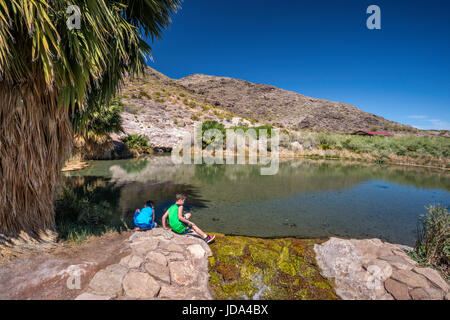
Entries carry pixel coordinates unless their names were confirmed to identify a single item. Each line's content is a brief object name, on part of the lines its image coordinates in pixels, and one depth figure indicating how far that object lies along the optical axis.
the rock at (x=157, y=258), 3.14
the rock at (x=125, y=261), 3.07
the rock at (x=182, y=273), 2.96
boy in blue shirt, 4.56
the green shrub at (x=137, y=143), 20.16
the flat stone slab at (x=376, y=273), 2.99
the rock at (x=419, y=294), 2.82
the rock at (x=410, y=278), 3.03
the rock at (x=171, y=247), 3.52
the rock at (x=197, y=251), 3.57
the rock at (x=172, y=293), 2.63
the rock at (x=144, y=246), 3.36
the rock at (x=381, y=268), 3.31
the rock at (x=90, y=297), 2.40
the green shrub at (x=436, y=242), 3.70
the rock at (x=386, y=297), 2.95
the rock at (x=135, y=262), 3.02
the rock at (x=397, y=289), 2.91
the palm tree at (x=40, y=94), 2.69
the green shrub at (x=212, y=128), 23.73
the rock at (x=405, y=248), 4.37
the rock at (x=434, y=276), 3.02
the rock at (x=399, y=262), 3.46
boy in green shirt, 4.20
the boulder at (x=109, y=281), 2.53
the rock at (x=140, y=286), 2.55
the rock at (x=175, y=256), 3.31
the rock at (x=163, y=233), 3.96
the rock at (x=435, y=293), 2.81
